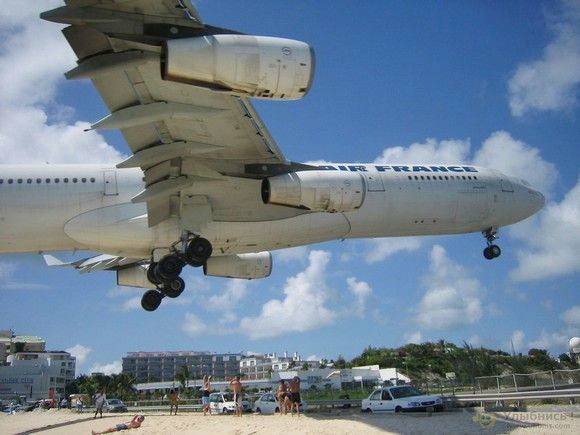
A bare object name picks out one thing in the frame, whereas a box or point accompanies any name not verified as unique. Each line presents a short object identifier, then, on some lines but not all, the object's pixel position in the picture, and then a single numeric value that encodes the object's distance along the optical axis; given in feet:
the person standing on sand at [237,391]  61.05
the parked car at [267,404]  79.92
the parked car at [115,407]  121.63
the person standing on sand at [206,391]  72.18
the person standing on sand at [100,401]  79.66
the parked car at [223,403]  88.07
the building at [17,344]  436.76
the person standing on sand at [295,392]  56.13
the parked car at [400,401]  58.29
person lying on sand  55.47
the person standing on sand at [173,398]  78.13
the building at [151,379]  628.69
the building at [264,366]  600.72
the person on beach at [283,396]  58.90
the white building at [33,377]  341.21
